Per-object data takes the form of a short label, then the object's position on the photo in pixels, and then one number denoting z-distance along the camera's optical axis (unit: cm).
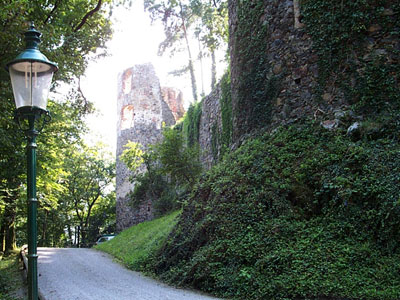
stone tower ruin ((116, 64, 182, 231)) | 2459
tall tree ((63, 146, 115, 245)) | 2972
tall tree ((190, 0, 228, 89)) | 2009
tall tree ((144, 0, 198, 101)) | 2288
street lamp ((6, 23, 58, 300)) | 374
